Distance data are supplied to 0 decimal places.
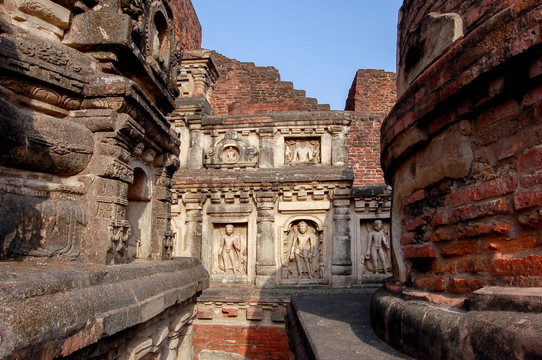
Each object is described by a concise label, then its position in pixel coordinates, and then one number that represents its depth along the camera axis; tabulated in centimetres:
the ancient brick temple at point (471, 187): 169
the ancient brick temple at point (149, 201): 258
